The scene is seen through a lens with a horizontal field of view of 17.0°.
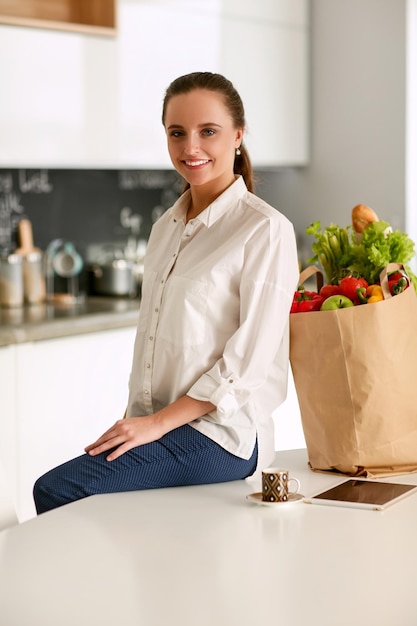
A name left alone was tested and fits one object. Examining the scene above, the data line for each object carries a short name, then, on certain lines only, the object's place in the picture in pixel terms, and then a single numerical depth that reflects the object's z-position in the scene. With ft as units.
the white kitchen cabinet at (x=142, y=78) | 15.69
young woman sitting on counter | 9.19
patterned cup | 8.71
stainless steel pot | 18.18
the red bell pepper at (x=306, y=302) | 9.54
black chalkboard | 17.78
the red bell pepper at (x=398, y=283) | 9.39
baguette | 10.01
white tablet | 8.76
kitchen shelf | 16.36
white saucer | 8.66
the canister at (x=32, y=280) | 17.22
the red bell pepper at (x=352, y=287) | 9.44
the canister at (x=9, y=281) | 16.60
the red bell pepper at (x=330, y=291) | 9.57
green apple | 9.28
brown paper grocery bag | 9.25
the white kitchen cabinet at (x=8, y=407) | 14.43
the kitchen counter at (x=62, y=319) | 14.67
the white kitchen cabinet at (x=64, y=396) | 14.70
